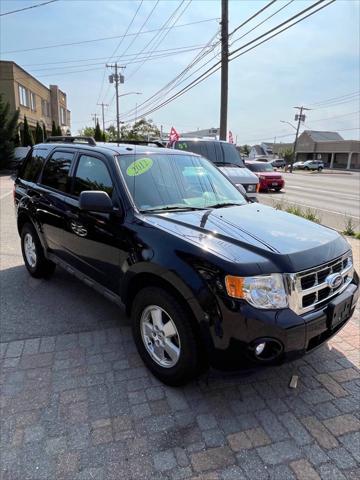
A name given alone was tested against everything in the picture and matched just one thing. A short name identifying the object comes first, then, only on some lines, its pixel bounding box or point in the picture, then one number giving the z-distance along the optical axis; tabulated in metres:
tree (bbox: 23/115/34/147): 31.65
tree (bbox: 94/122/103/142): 41.39
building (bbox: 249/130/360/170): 66.56
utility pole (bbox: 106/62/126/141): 53.09
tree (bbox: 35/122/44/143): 32.88
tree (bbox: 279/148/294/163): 74.75
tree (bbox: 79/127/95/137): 57.32
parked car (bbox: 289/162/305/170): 60.19
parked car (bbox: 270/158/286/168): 55.94
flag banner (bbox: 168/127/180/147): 14.85
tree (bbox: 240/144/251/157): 95.49
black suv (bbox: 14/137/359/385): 2.37
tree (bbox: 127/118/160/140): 65.50
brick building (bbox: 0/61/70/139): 33.12
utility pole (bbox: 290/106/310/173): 58.87
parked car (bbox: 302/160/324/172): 56.29
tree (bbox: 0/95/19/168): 26.31
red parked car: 18.49
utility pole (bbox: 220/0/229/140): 14.59
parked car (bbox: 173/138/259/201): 9.91
